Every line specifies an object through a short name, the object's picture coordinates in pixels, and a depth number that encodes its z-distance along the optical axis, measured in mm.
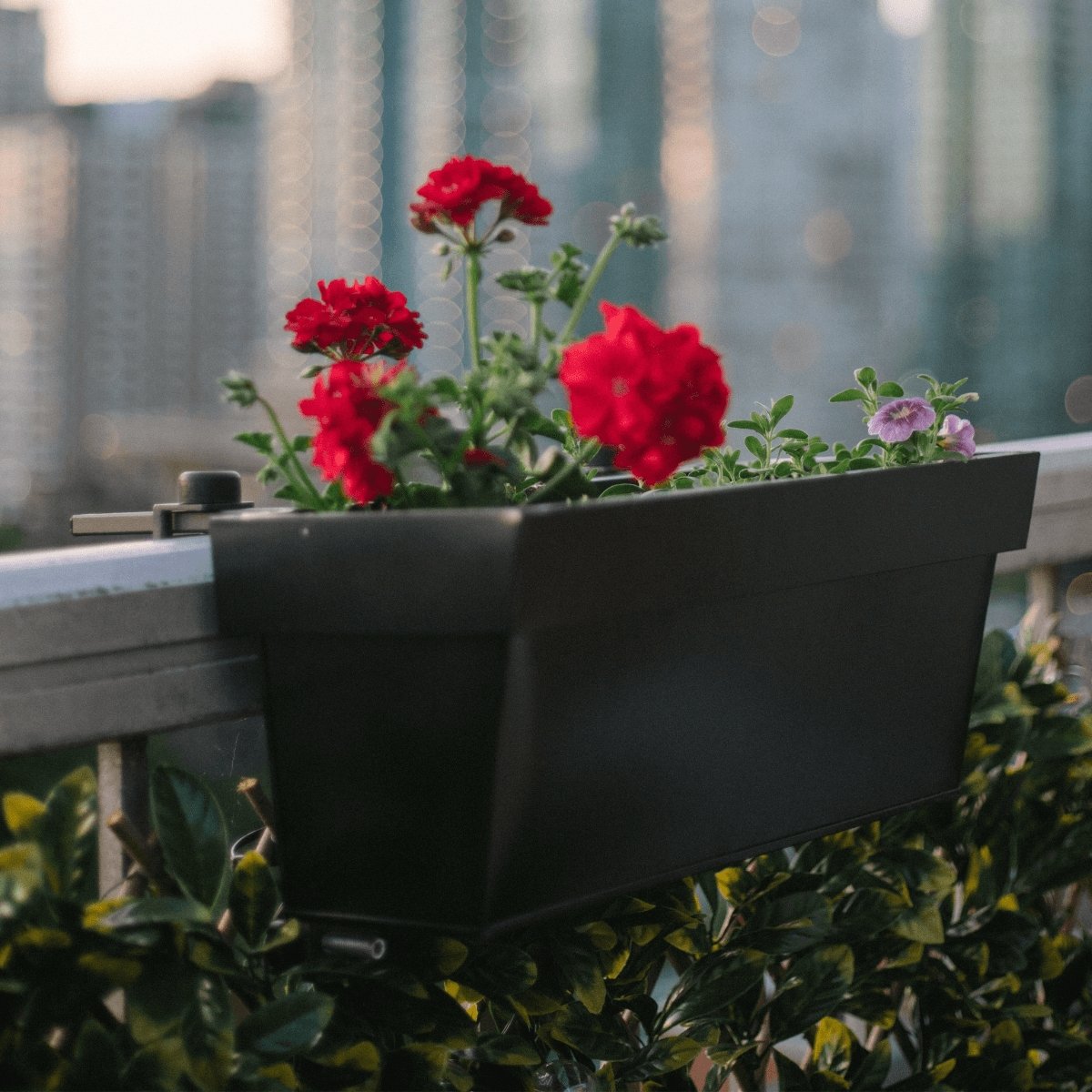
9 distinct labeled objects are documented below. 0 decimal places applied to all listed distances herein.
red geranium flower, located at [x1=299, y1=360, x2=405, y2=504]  1677
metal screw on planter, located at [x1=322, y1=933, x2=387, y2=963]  1710
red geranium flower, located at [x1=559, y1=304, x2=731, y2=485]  1666
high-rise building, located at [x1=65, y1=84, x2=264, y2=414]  78952
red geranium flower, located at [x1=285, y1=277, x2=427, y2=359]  1772
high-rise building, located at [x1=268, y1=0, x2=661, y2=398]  59641
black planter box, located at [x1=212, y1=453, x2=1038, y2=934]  1657
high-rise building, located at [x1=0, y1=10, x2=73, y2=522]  73638
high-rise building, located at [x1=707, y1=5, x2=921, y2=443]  57174
